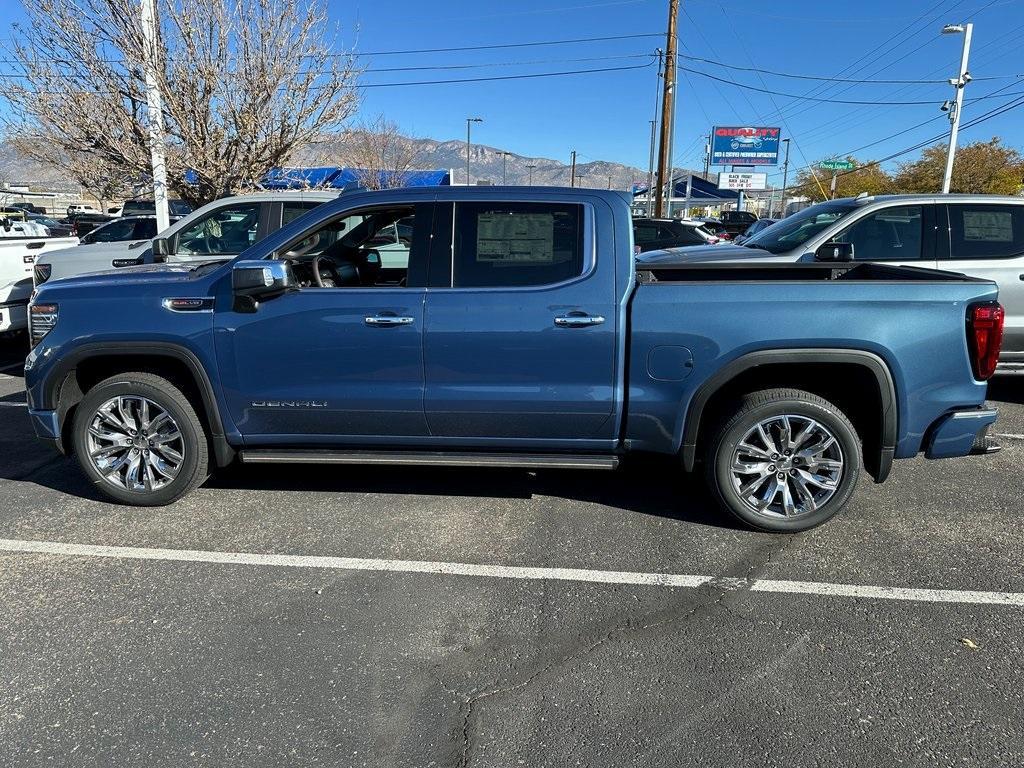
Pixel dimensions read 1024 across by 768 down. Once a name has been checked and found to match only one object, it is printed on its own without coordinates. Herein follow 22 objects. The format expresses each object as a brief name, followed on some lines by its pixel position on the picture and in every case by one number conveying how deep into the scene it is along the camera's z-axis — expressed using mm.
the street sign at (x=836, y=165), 61000
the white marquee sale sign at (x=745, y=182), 50906
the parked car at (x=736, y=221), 31109
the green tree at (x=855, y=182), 64562
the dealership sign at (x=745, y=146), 51188
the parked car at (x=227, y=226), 7574
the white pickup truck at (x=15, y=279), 7832
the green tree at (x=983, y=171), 45062
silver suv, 6617
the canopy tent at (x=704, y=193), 60216
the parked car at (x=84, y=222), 26909
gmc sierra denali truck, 3828
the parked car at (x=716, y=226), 29694
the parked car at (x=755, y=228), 10300
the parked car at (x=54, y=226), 25925
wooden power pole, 23781
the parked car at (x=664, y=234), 14430
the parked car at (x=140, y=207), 29109
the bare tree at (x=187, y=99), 11648
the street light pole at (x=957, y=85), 24247
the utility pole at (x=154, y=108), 11172
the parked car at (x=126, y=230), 16216
